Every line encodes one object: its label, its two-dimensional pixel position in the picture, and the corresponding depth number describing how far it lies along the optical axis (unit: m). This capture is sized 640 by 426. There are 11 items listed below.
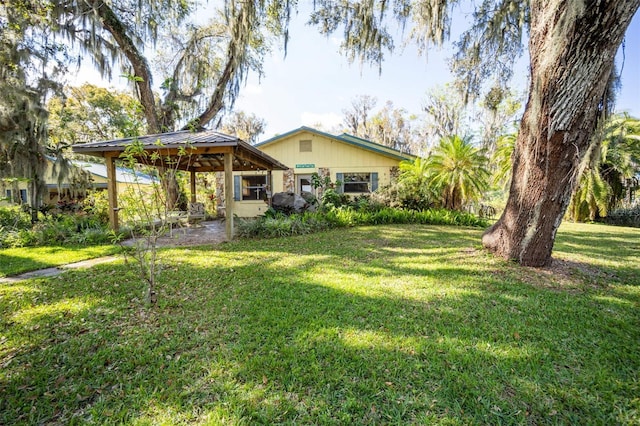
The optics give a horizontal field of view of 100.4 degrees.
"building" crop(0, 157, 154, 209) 7.95
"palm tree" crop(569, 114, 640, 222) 10.47
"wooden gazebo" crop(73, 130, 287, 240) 6.18
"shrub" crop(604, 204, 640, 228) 11.47
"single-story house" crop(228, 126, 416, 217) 12.61
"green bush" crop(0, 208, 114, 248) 6.59
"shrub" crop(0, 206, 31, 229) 8.31
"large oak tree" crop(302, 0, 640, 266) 3.09
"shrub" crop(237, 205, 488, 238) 7.39
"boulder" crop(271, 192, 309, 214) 9.98
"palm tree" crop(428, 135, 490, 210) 9.85
